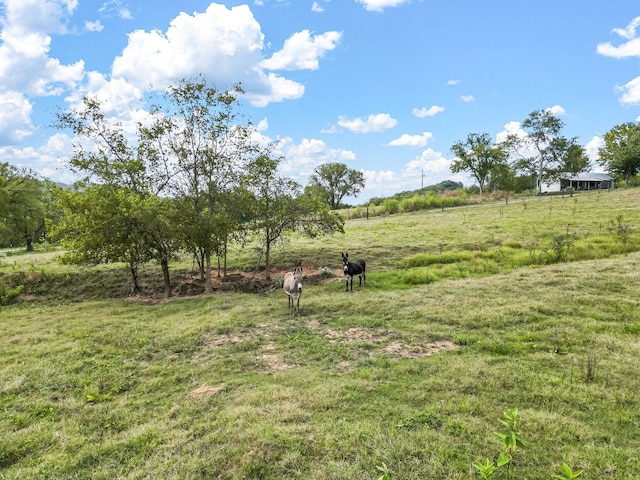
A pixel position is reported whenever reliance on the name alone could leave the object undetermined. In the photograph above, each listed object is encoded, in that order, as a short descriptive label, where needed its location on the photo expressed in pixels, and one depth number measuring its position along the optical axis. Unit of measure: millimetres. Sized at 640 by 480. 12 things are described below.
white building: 69375
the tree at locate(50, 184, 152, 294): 14812
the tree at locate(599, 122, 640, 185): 55969
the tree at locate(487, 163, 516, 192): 63000
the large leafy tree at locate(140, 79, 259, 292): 15844
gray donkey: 12351
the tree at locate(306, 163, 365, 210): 81938
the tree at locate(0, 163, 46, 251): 22422
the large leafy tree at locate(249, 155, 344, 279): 17438
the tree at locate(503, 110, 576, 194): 56844
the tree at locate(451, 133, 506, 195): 63281
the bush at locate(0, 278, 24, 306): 16828
